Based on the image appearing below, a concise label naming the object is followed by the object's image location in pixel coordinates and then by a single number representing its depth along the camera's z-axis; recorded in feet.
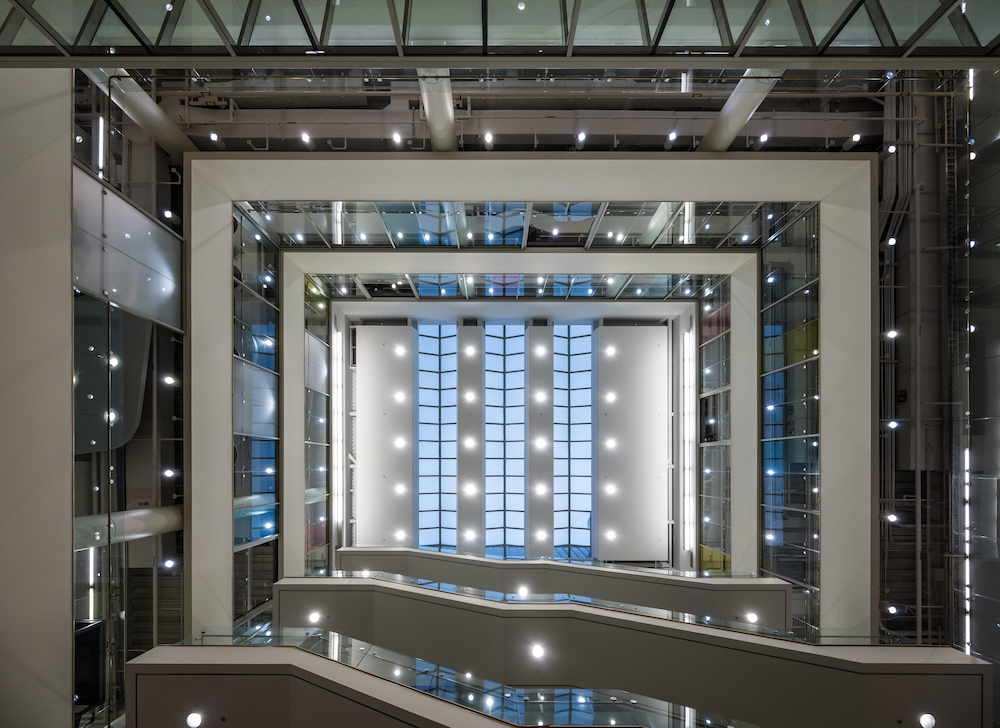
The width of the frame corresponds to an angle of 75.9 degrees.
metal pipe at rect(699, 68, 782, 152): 29.04
